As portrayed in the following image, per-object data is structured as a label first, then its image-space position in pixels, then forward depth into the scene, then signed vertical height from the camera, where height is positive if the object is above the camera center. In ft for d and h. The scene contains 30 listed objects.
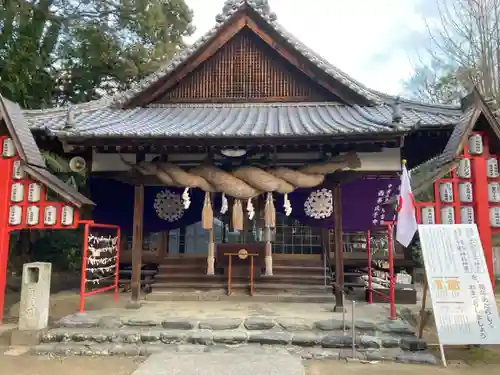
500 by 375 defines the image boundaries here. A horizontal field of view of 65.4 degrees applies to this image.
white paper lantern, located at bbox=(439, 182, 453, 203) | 23.07 +2.52
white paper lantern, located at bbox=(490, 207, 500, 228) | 22.91 +1.03
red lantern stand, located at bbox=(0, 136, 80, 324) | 24.52 +1.77
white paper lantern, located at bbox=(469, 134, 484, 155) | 23.45 +5.41
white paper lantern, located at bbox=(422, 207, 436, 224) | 22.77 +1.14
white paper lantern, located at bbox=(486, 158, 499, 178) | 23.43 +4.00
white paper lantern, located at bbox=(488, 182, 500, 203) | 23.09 +2.52
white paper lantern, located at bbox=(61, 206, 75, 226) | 25.20 +1.27
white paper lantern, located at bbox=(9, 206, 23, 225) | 24.56 +1.24
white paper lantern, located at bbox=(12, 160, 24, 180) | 24.95 +4.05
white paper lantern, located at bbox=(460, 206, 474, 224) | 23.04 +1.16
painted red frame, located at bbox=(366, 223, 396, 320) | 23.21 -2.22
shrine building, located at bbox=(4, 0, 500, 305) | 25.54 +5.78
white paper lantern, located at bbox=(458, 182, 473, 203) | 23.11 +2.53
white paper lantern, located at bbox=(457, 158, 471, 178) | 23.31 +3.84
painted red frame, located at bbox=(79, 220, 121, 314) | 23.71 -1.45
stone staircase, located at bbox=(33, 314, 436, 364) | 20.02 -5.41
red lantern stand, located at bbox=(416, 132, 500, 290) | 22.72 +2.08
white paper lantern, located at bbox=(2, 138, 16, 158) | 24.88 +5.37
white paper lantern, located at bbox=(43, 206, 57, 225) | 25.04 +1.25
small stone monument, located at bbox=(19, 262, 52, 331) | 21.38 -3.45
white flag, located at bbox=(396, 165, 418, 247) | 21.01 +1.07
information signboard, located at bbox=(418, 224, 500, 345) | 18.86 -2.53
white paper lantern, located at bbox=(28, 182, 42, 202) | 24.98 +2.74
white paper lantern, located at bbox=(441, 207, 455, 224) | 22.94 +1.15
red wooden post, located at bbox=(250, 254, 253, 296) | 30.26 -3.59
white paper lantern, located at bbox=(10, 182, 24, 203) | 24.73 +2.67
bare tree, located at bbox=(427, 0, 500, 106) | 61.16 +29.43
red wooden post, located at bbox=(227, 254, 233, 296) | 30.25 -3.35
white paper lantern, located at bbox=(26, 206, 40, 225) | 24.89 +1.25
